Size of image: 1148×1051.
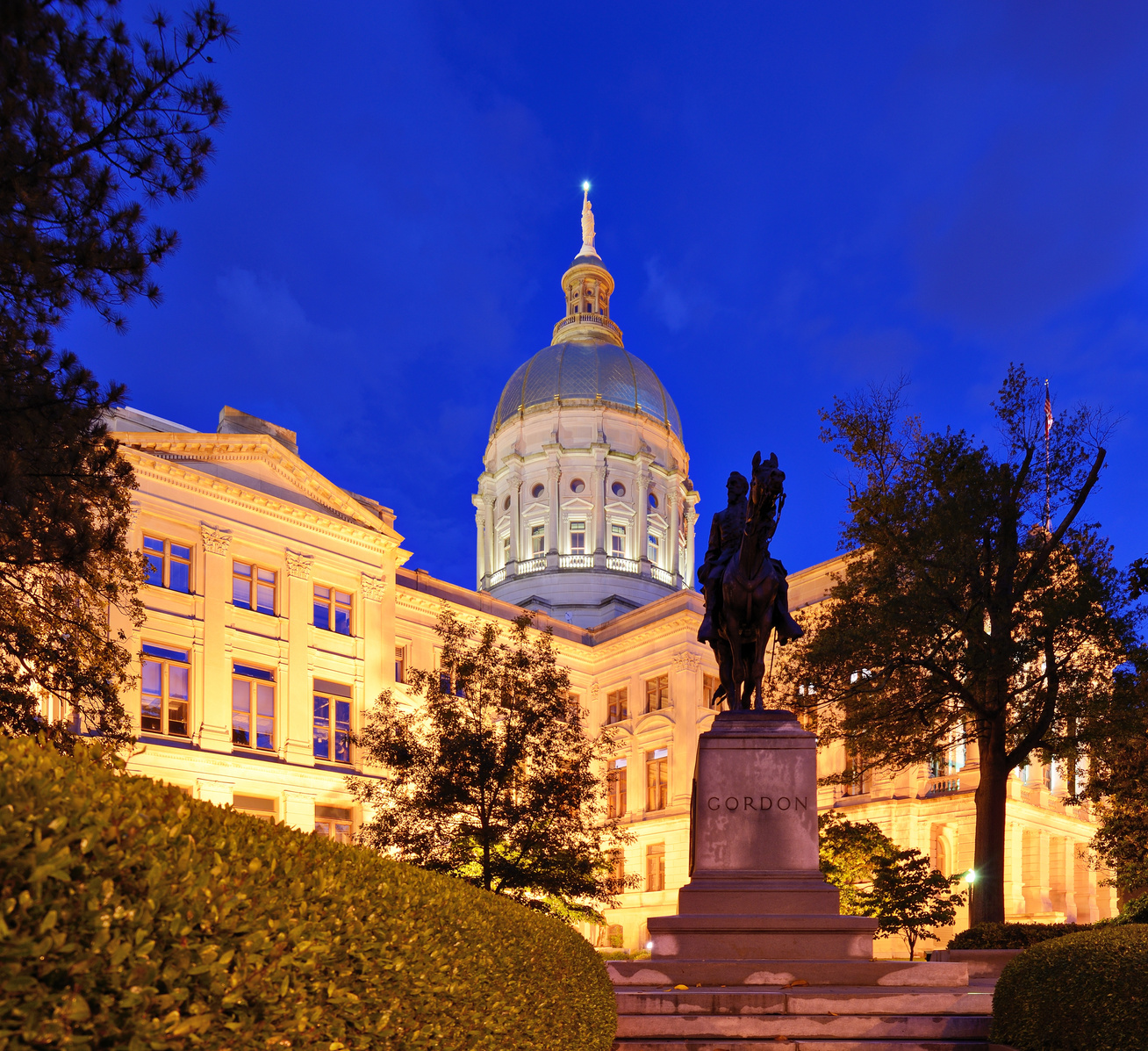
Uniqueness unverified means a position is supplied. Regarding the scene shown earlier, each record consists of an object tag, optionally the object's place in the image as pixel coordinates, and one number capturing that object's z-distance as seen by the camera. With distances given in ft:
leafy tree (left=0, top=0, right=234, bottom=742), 39.86
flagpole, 83.97
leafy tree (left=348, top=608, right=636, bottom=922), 85.40
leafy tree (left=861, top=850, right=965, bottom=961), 93.20
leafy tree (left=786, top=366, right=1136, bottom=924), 78.23
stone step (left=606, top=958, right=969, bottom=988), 37.73
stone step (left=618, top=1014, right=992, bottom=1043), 32.96
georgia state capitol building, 138.51
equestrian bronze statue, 45.60
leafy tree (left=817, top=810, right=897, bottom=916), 100.94
